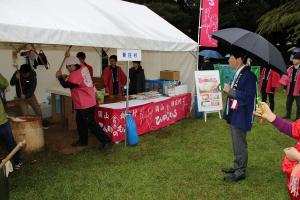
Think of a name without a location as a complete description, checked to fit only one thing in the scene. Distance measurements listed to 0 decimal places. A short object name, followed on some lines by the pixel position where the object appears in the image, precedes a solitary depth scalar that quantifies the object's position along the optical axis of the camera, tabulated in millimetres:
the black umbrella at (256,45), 2806
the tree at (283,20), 10775
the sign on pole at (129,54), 4131
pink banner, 6670
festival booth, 3139
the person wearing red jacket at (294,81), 5994
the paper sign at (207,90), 6204
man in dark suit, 3079
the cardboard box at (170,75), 6846
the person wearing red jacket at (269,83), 6540
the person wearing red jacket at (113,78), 6221
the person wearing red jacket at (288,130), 1719
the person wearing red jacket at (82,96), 4116
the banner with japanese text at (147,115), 4645
